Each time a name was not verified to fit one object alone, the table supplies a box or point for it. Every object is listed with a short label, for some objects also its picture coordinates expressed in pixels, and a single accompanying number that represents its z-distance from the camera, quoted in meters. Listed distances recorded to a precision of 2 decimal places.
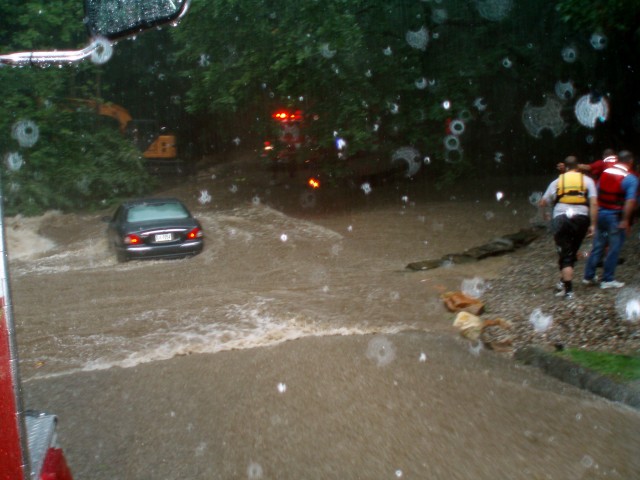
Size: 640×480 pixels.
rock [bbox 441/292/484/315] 9.53
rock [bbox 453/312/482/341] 8.48
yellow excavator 29.53
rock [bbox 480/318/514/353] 7.90
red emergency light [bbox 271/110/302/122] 21.08
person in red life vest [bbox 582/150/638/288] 8.90
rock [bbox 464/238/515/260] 13.65
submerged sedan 14.26
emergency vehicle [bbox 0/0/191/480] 2.11
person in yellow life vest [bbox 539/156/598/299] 8.95
